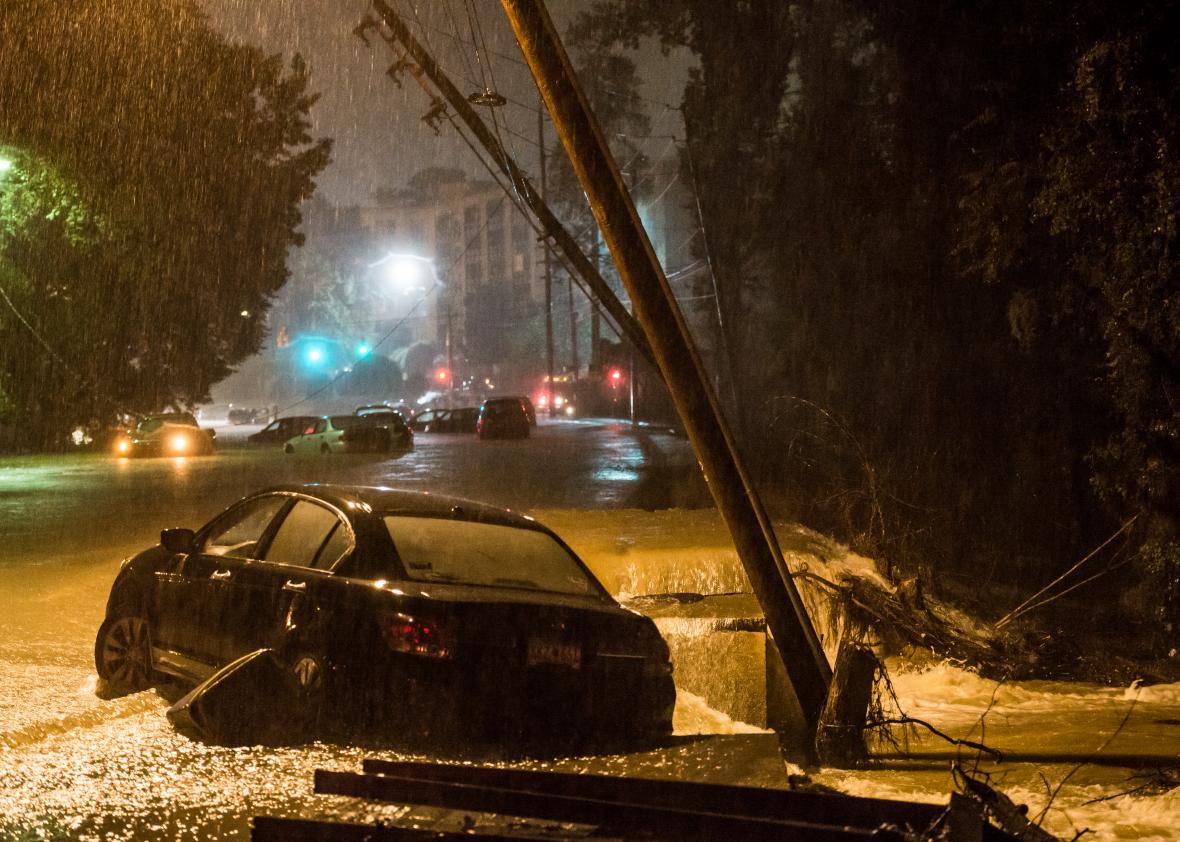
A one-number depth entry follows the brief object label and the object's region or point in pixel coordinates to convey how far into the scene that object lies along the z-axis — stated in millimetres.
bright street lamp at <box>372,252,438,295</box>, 122581
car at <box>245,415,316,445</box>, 48875
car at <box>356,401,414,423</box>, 42394
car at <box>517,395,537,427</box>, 52788
